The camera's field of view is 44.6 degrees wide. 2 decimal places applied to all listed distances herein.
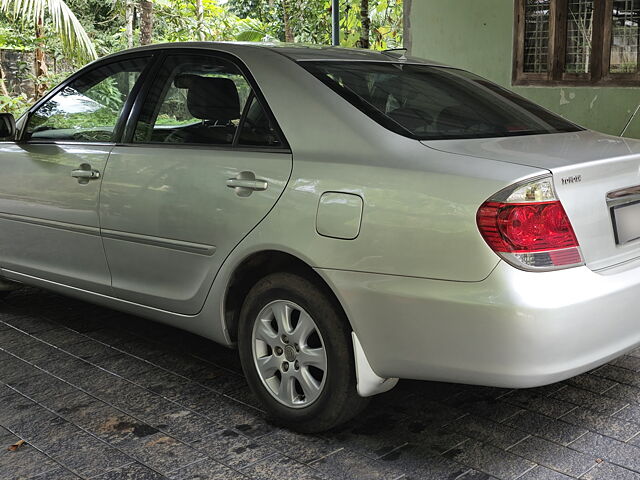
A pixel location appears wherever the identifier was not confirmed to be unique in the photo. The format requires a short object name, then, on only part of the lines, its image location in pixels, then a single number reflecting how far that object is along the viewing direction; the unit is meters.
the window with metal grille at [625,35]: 7.50
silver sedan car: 2.65
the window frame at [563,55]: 7.65
